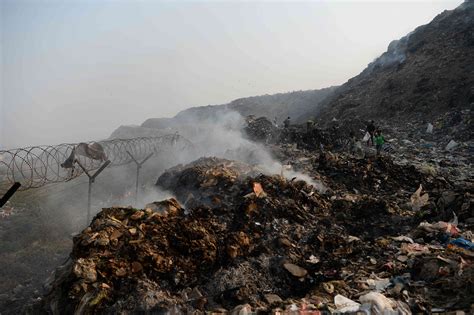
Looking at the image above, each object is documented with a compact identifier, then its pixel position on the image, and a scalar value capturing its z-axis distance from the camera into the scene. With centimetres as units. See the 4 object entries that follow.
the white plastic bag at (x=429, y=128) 1702
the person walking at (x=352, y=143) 1633
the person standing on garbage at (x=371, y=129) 1560
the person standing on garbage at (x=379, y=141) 1407
